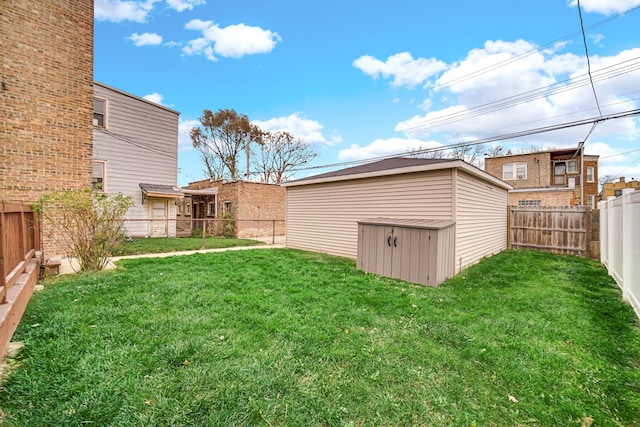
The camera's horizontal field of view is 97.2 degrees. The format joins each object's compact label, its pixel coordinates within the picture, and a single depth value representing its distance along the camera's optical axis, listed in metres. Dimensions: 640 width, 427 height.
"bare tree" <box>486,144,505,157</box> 28.94
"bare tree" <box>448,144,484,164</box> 27.81
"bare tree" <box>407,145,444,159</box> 28.52
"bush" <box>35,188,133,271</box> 5.78
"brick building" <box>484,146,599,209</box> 18.89
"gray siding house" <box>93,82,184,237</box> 12.38
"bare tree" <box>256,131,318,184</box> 28.01
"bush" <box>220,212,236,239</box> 16.17
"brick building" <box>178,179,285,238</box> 16.19
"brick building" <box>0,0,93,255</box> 6.16
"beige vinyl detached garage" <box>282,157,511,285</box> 6.46
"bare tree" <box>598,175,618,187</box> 35.18
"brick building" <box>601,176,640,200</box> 33.09
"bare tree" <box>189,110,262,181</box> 25.70
